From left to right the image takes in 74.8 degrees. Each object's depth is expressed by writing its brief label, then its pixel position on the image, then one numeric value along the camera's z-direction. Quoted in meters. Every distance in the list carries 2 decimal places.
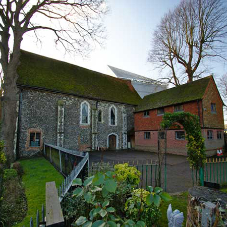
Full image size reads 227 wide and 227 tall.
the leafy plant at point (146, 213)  2.83
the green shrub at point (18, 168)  8.02
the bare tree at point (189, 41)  19.98
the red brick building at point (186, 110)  15.59
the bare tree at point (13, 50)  10.26
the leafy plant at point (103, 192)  1.62
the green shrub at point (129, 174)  4.14
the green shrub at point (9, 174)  6.71
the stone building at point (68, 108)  15.15
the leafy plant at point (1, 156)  6.21
